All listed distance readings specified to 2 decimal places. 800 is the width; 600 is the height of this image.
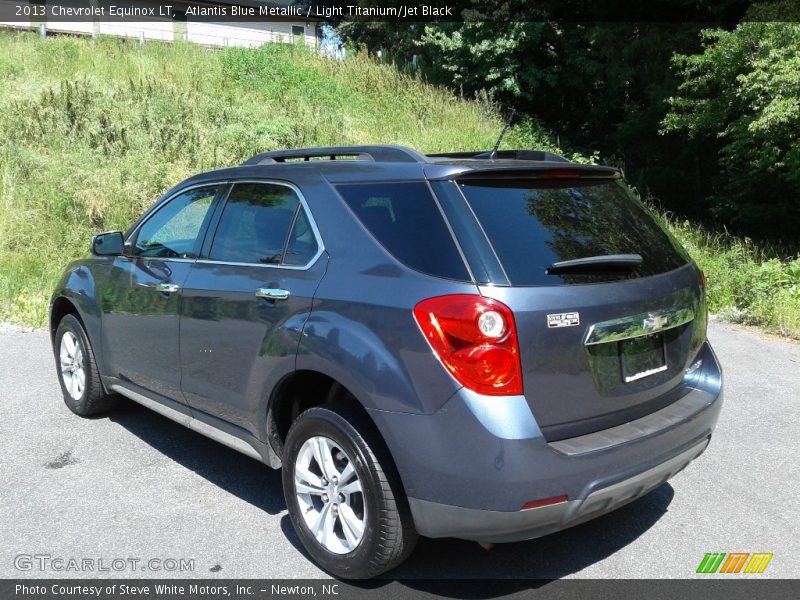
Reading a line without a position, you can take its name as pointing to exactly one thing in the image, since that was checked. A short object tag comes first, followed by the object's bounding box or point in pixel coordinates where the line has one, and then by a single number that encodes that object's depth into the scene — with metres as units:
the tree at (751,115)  9.80
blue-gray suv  2.71
